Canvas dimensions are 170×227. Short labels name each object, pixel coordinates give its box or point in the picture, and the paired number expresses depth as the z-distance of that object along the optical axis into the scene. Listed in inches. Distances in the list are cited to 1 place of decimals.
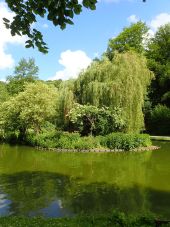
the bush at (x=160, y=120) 830.9
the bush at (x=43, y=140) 557.1
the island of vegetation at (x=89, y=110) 544.8
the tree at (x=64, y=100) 618.3
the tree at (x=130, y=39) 950.6
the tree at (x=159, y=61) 896.5
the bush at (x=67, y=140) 538.1
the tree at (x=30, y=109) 627.0
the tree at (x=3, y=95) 813.4
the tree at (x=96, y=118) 570.7
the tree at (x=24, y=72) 1134.1
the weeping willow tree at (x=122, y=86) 572.2
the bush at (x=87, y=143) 527.0
